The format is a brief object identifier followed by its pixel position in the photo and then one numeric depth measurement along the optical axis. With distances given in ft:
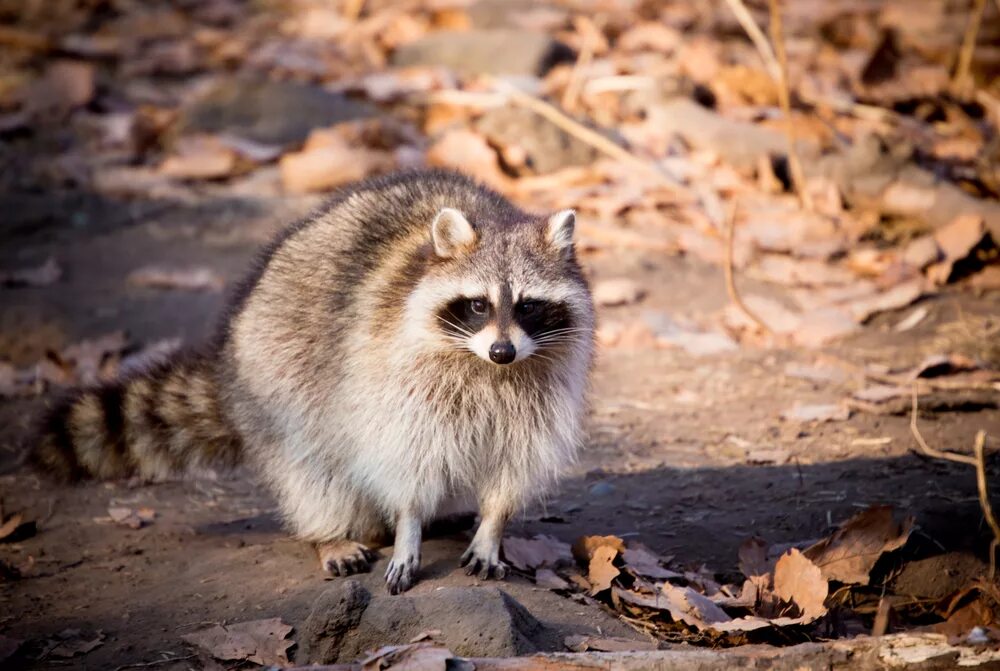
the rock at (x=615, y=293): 37.70
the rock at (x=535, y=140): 45.93
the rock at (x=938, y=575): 23.21
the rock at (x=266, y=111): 47.85
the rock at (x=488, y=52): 53.47
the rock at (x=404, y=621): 17.75
